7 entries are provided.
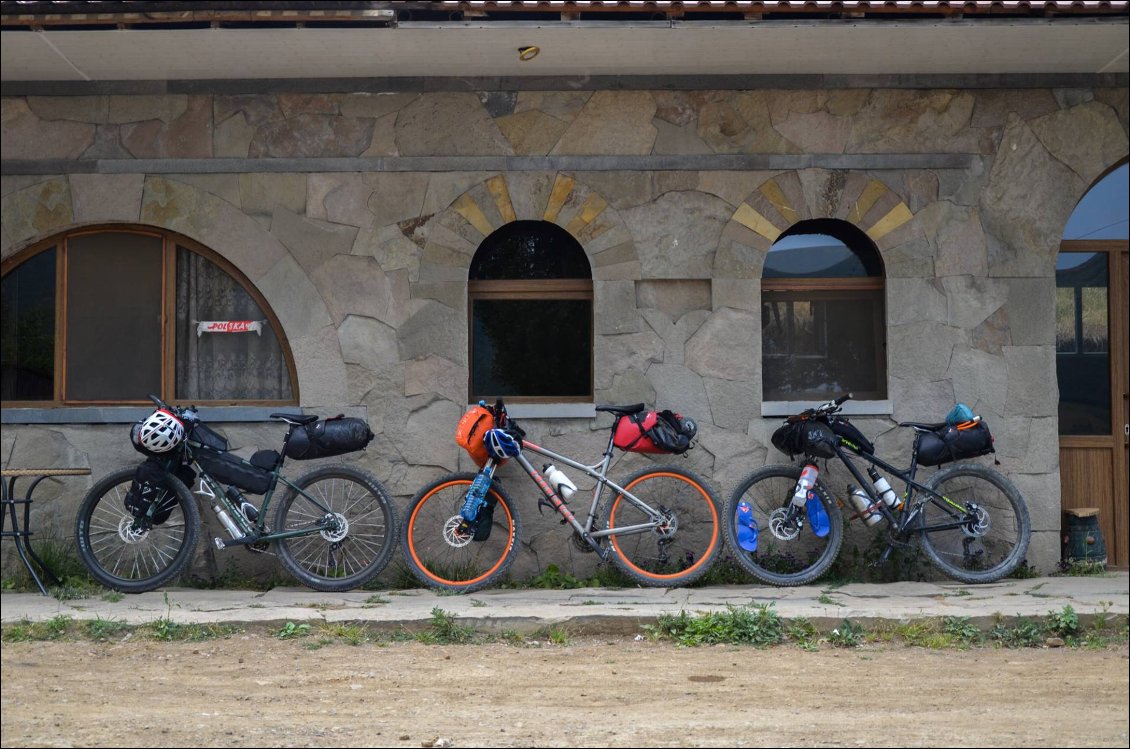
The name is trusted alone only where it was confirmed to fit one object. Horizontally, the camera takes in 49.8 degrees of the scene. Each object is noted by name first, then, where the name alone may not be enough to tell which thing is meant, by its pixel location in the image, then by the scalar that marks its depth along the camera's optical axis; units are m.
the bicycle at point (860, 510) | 7.78
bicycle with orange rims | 7.70
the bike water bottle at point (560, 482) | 7.79
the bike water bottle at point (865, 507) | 7.83
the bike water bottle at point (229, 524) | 7.77
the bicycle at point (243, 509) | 7.71
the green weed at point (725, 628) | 6.57
